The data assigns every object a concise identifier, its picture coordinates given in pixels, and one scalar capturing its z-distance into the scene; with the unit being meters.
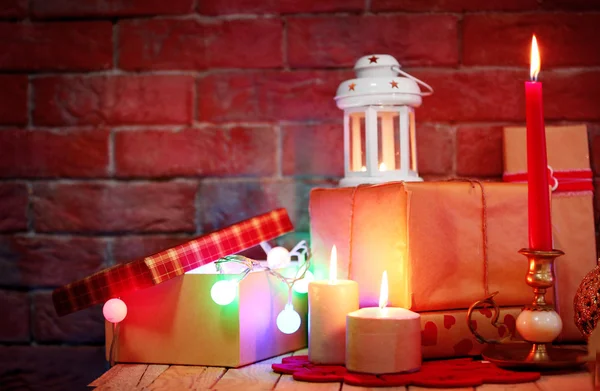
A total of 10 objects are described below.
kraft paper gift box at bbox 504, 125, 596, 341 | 1.35
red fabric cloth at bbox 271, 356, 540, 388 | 1.04
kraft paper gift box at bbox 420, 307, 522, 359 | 1.18
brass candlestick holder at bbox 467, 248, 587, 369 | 1.08
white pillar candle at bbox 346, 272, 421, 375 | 1.07
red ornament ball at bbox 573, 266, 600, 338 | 1.10
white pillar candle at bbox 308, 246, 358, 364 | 1.17
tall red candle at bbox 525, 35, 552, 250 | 1.08
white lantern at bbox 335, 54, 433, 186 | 1.39
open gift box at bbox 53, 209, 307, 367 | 1.19
